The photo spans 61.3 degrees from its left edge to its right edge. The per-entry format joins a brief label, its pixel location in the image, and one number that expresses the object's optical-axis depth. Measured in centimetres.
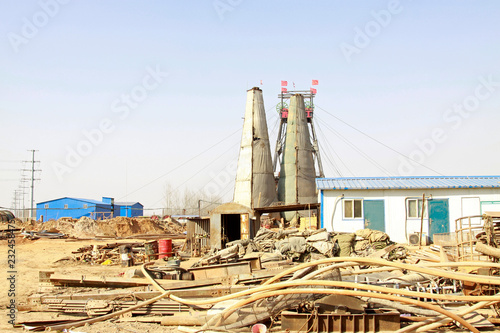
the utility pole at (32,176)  6976
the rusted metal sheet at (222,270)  1193
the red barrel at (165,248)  2080
